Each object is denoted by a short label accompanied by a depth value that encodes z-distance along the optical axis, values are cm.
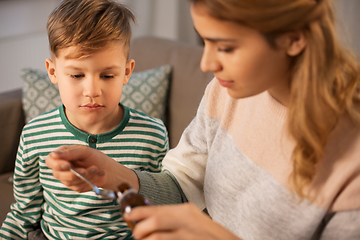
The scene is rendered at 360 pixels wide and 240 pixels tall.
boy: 96
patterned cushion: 165
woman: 66
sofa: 168
